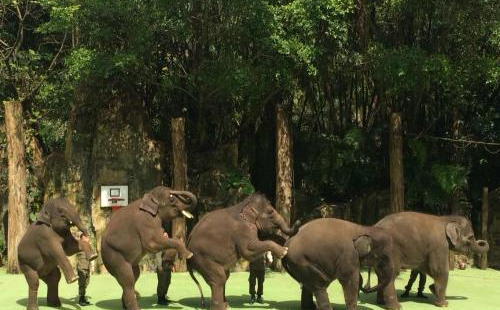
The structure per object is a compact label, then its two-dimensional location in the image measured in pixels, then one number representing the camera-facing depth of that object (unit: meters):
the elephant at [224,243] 8.24
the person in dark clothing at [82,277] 8.96
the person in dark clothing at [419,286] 10.05
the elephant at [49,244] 8.33
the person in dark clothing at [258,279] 9.32
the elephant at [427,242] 9.20
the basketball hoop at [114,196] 13.27
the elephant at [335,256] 8.09
